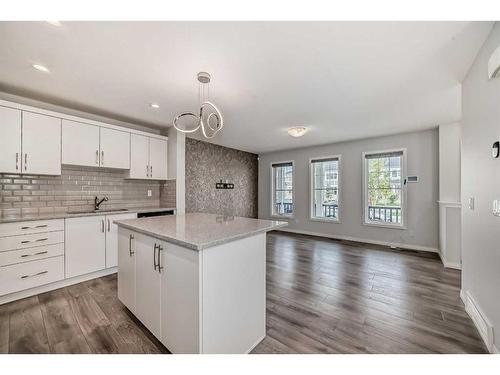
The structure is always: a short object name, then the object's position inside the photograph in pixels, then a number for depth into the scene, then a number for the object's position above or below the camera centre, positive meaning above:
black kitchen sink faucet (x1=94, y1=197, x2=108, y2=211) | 3.34 -0.23
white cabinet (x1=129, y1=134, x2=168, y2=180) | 3.63 +0.55
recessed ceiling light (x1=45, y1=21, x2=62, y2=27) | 1.52 +1.20
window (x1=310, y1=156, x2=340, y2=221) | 5.49 +0.00
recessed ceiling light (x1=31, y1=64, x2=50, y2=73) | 2.06 +1.20
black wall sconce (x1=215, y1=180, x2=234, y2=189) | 5.76 +0.08
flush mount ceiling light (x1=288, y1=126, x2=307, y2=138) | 3.79 +1.05
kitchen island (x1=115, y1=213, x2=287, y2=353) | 1.29 -0.68
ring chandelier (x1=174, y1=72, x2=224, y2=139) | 2.23 +1.19
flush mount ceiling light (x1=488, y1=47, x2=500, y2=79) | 1.41 +0.86
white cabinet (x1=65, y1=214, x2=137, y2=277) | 2.75 -0.78
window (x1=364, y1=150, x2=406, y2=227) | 4.59 +0.00
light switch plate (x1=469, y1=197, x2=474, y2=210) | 1.96 -0.14
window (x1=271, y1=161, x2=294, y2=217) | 6.39 -0.04
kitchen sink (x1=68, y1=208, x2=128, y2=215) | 3.18 -0.37
